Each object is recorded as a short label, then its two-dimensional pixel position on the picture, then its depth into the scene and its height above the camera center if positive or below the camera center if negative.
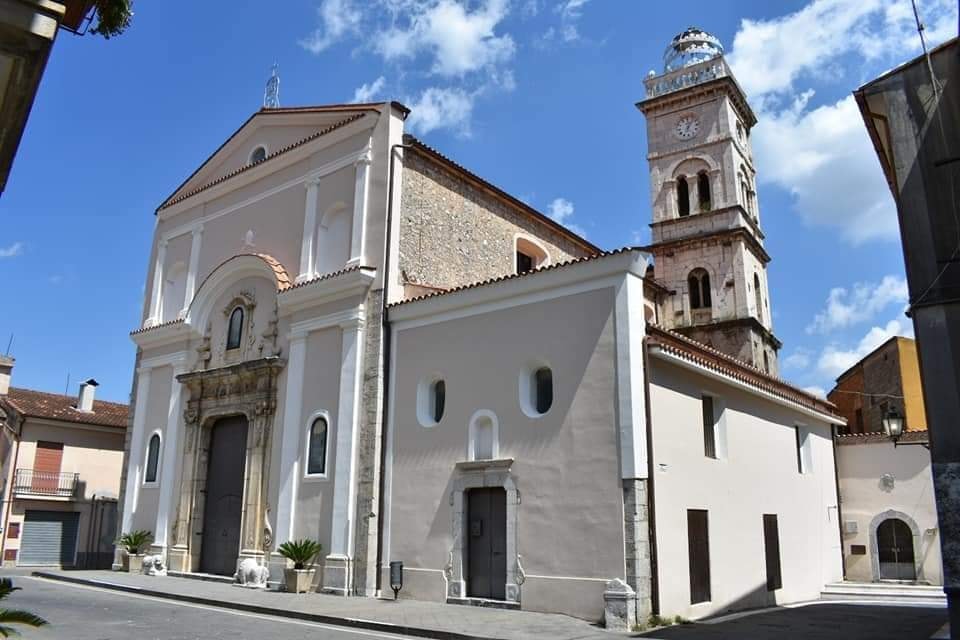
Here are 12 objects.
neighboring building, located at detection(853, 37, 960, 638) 8.34 +3.43
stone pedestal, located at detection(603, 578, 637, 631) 11.34 -1.39
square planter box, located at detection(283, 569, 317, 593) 15.47 -1.43
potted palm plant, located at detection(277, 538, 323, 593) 15.50 -1.10
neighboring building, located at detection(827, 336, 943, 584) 20.20 +0.16
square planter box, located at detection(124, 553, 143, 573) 19.58 -1.44
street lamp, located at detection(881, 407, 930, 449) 17.02 +1.95
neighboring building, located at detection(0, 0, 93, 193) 3.78 +2.25
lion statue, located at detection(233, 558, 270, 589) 16.62 -1.44
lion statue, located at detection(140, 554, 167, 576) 18.97 -1.46
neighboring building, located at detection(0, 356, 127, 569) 24.98 +0.76
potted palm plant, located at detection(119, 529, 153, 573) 19.64 -0.99
